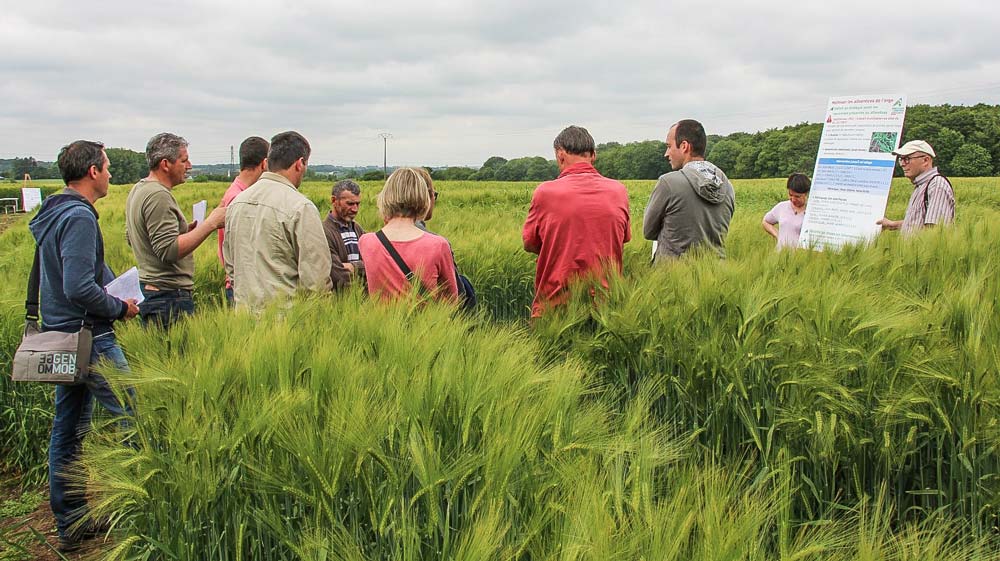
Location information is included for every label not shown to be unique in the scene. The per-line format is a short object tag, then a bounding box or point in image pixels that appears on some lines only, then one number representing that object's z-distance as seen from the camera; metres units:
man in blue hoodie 2.90
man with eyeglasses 5.18
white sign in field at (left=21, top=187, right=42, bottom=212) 33.99
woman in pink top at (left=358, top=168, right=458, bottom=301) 3.20
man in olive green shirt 3.68
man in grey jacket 4.27
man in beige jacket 3.33
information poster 5.18
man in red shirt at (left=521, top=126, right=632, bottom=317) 3.78
